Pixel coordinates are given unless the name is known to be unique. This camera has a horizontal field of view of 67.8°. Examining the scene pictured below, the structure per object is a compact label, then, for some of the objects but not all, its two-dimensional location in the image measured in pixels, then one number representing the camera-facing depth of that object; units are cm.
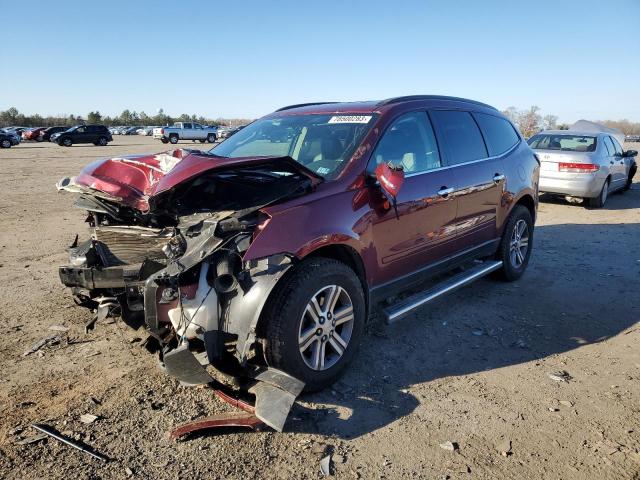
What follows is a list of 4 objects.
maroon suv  280
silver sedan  1035
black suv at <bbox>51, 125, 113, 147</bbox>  3853
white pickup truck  4444
